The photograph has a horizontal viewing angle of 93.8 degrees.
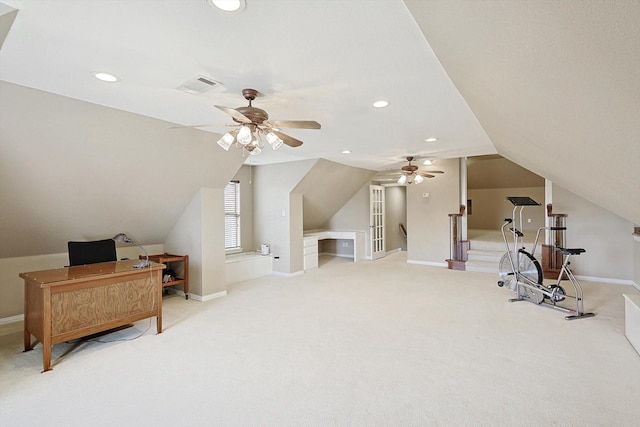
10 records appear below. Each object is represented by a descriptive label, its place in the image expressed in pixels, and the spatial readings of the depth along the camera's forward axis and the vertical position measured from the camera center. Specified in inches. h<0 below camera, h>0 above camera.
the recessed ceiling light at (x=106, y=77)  89.1 +42.3
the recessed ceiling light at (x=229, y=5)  56.2 +40.2
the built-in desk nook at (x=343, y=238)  281.9 -24.2
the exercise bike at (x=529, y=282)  153.6 -40.1
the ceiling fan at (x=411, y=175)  235.9 +32.6
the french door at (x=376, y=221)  325.1 -7.7
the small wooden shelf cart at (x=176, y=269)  184.4 -35.1
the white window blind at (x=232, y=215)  248.4 +0.0
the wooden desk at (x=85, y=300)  108.7 -33.9
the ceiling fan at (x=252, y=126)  94.6 +29.3
